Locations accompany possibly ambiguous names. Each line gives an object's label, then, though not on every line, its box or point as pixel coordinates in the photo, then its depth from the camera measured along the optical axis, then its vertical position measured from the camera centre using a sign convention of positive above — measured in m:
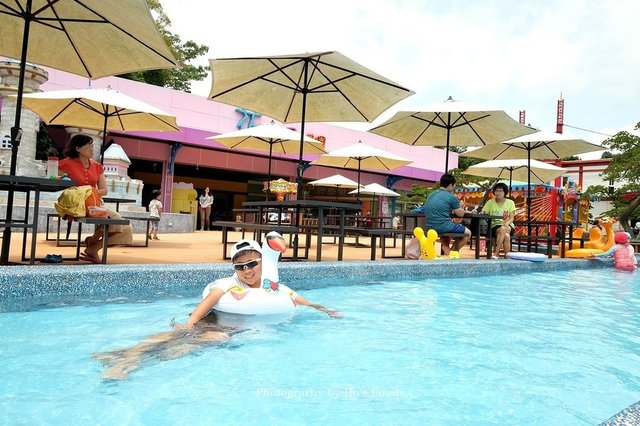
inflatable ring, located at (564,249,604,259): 8.58 -0.23
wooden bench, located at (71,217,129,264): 4.07 -0.08
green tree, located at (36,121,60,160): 14.53 +1.97
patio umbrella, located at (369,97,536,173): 7.79 +1.86
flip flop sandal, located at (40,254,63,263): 4.56 -0.47
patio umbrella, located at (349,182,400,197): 12.65 +1.06
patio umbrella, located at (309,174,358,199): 12.07 +1.16
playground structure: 13.23 +1.02
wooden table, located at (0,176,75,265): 3.69 +0.19
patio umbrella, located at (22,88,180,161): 6.36 +1.53
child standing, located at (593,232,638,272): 8.01 -0.23
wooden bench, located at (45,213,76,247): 6.71 -0.45
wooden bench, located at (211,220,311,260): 4.88 -0.06
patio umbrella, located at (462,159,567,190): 9.82 +1.49
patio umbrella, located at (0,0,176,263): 4.21 +1.81
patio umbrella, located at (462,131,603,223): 8.28 +1.74
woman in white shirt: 15.13 +0.48
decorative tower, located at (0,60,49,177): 11.23 +2.24
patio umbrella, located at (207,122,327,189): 8.74 +1.67
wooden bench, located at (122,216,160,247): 7.02 -0.05
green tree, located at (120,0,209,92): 26.58 +9.02
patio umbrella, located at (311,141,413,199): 10.15 +1.60
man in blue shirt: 6.67 +0.32
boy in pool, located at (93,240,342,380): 2.24 -0.65
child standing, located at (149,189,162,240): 10.21 +0.20
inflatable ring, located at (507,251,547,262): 7.11 -0.30
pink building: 14.38 +2.38
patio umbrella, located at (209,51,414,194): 5.85 +1.88
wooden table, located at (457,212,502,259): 6.83 +0.14
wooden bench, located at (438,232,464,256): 6.68 -0.02
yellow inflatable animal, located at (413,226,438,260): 6.46 -0.13
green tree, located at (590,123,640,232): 15.88 +2.61
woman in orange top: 4.70 +0.42
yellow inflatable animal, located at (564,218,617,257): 8.54 -0.02
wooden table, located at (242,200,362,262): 5.36 +0.22
